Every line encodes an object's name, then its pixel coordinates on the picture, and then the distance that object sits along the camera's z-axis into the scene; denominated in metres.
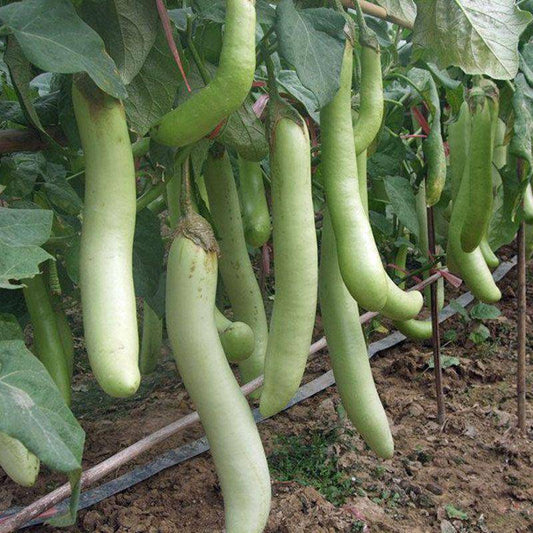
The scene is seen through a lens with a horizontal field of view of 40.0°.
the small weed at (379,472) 1.80
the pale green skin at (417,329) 1.99
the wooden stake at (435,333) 1.81
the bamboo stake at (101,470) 1.01
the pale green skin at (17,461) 0.83
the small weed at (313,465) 1.74
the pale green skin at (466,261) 1.22
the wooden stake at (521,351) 1.88
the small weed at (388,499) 1.70
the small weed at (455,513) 1.66
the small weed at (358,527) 1.55
